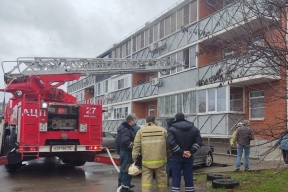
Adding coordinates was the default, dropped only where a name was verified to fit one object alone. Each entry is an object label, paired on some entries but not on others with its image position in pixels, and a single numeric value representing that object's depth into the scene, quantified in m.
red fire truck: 10.06
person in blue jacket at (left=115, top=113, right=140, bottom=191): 7.96
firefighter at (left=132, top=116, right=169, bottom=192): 6.85
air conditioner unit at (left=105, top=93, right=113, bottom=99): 32.88
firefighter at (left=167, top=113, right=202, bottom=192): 6.83
